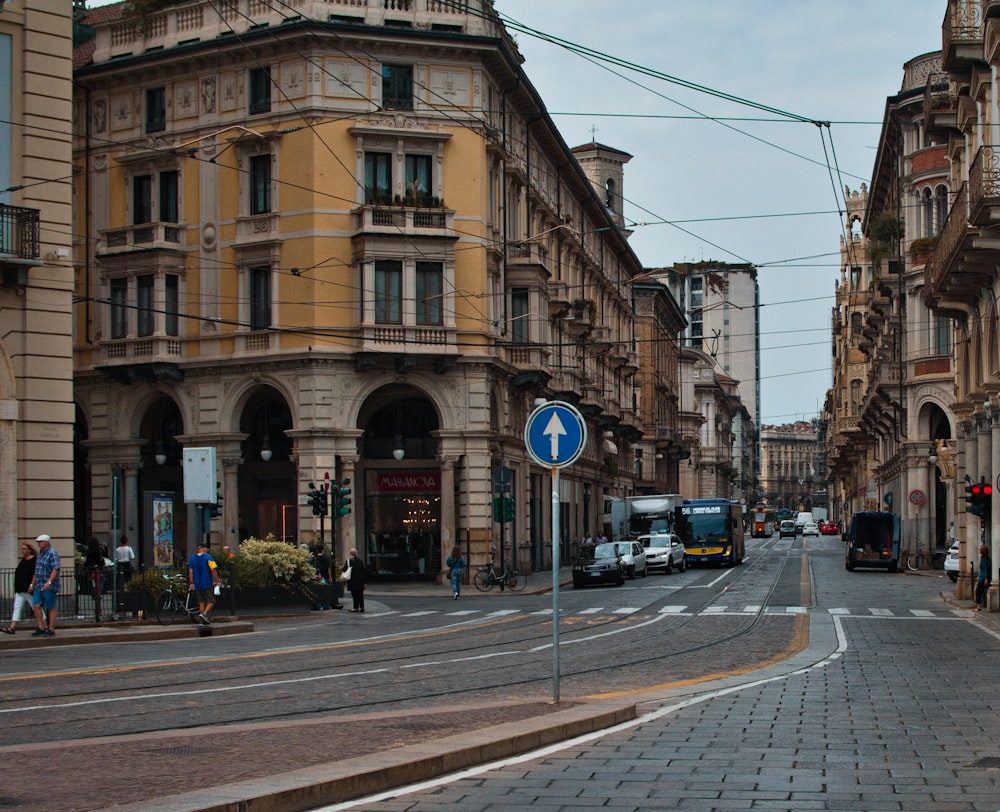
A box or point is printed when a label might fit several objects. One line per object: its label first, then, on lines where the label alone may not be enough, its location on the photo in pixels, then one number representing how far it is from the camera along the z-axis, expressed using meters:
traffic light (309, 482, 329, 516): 37.66
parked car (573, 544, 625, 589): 46.66
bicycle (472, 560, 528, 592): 43.84
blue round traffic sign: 13.48
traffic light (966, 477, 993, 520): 31.47
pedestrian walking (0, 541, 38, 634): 24.39
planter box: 31.57
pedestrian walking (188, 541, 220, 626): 27.05
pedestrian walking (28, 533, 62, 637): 23.69
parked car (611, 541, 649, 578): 51.34
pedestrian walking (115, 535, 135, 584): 39.60
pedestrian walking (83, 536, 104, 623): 26.44
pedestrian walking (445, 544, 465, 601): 40.94
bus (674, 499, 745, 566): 63.34
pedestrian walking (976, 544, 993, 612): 31.73
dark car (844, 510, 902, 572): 58.50
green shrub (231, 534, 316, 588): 31.75
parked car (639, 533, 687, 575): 57.41
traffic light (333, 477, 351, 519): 37.87
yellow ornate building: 45.22
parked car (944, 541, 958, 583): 45.25
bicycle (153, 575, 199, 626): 28.16
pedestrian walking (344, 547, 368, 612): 33.84
